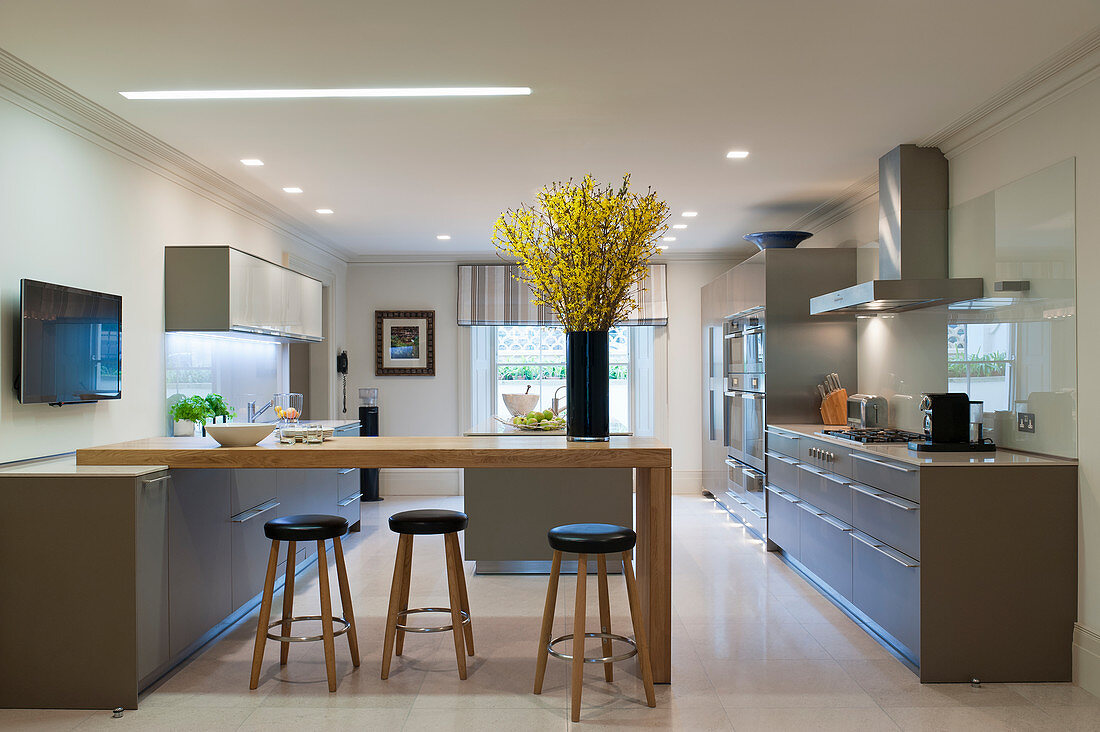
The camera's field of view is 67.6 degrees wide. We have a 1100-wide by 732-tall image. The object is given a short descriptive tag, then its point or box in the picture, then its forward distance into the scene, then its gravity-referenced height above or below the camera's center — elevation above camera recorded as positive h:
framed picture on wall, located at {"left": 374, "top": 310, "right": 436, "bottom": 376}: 8.60 +0.34
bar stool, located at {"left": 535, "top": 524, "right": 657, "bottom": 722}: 2.87 -0.77
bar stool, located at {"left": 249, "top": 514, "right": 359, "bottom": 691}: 3.19 -0.74
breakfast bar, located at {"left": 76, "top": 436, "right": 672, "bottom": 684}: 3.07 -0.32
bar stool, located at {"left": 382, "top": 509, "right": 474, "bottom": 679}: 3.27 -0.76
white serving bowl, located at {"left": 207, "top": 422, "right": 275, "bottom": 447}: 3.27 -0.23
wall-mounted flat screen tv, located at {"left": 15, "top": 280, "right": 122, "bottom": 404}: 3.38 +0.14
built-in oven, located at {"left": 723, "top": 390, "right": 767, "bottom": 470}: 5.98 -0.41
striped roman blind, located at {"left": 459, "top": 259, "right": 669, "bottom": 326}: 8.49 +0.72
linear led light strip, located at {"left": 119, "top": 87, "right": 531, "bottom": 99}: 3.70 +1.28
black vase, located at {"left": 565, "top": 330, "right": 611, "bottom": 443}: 3.33 -0.05
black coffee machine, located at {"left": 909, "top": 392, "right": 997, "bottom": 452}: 3.80 -0.22
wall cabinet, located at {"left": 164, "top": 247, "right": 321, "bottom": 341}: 4.74 +0.51
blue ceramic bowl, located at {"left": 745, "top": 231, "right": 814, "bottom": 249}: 6.10 +1.01
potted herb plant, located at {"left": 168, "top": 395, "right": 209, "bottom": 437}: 4.53 -0.21
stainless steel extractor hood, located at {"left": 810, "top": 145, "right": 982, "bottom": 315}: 4.47 +0.85
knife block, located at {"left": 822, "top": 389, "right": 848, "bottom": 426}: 5.56 -0.23
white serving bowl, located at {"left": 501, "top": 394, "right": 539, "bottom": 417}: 5.34 -0.19
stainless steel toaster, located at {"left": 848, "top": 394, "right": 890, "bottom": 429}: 5.15 -0.24
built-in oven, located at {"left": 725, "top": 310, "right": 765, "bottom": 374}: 5.94 +0.23
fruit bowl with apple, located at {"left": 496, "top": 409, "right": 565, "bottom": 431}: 4.42 -0.26
